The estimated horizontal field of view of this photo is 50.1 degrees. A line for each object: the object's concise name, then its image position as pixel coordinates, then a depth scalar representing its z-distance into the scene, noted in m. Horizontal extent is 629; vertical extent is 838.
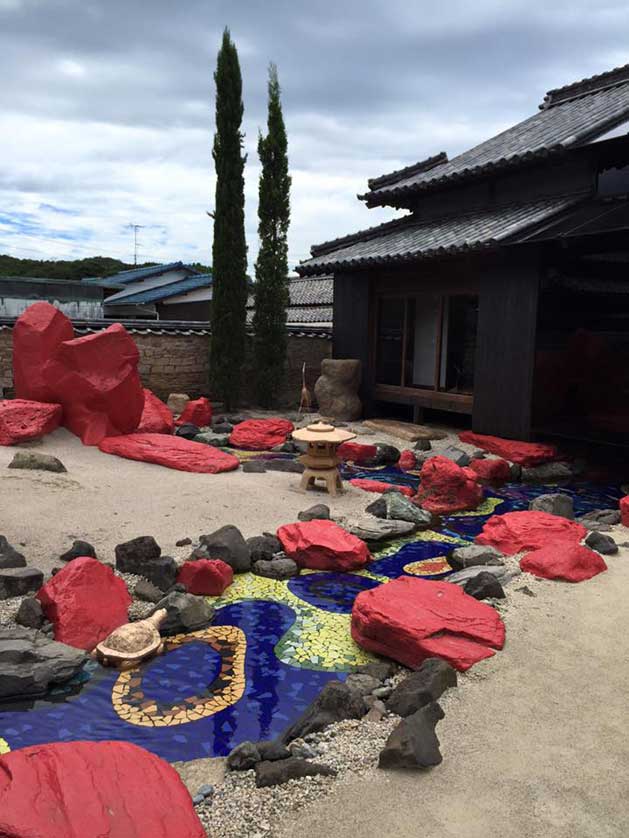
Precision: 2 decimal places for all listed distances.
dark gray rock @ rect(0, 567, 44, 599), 4.87
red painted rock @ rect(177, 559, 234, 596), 5.20
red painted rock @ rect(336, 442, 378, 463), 10.35
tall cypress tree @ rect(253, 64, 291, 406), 14.80
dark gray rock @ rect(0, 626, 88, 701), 3.77
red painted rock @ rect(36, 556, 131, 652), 4.38
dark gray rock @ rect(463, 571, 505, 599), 4.91
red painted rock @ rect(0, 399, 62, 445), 8.83
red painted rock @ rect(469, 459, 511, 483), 9.36
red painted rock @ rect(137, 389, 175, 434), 10.53
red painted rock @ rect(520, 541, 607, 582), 5.31
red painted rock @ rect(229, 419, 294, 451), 11.11
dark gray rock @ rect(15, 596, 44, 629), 4.49
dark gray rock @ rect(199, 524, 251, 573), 5.65
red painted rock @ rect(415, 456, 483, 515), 7.76
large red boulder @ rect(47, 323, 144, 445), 9.40
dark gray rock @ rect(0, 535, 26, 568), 5.24
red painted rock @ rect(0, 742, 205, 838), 2.16
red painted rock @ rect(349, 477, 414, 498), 8.32
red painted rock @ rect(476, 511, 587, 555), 6.14
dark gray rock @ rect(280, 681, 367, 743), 3.33
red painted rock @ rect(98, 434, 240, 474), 8.69
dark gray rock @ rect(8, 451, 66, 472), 7.75
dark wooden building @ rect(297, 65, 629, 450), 10.27
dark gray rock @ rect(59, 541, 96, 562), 5.54
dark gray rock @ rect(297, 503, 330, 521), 6.80
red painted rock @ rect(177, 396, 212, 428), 12.71
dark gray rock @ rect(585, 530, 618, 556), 5.92
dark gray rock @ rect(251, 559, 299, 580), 5.67
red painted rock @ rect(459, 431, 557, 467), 9.97
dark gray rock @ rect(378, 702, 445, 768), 2.91
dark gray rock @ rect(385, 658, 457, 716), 3.49
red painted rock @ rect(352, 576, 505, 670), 4.03
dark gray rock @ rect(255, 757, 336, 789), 2.88
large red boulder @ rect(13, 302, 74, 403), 9.52
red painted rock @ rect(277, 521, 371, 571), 5.85
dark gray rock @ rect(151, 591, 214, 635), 4.61
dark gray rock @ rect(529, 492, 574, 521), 7.20
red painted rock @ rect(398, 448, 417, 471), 10.09
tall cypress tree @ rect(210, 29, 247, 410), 14.04
